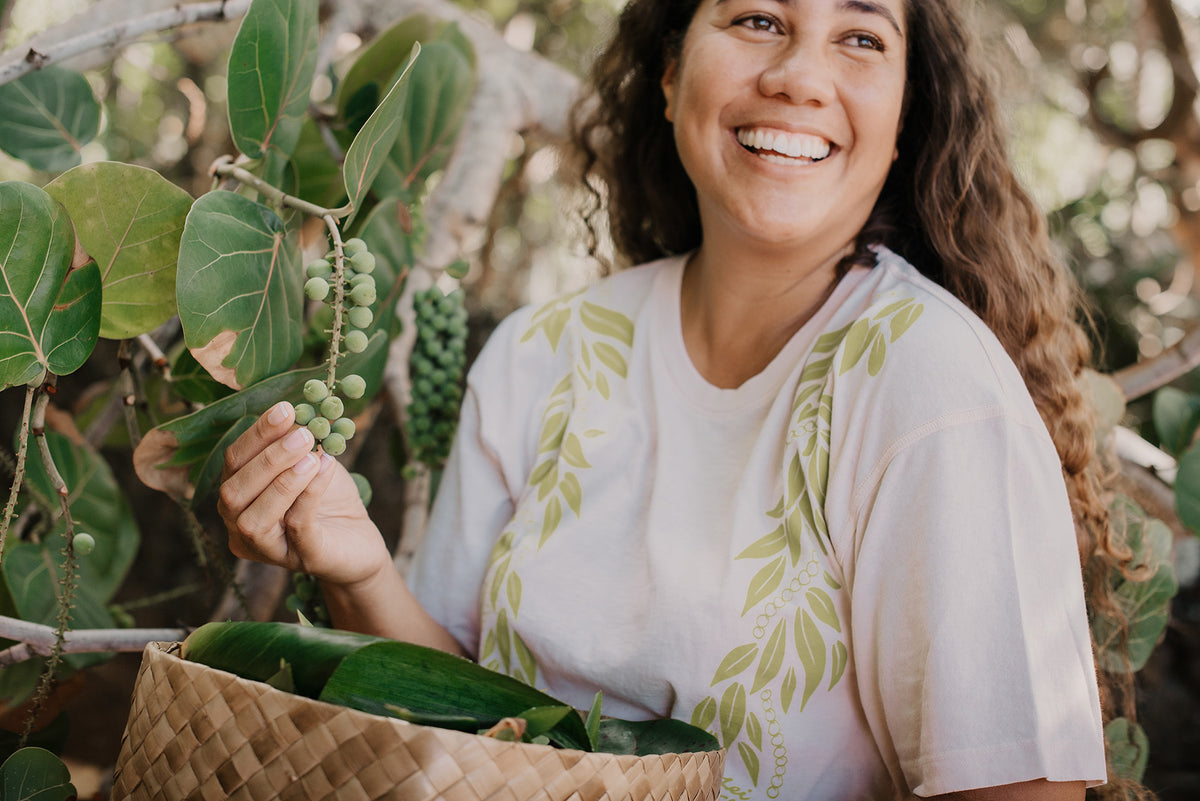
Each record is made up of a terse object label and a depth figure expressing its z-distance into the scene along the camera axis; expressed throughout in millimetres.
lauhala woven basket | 586
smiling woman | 839
